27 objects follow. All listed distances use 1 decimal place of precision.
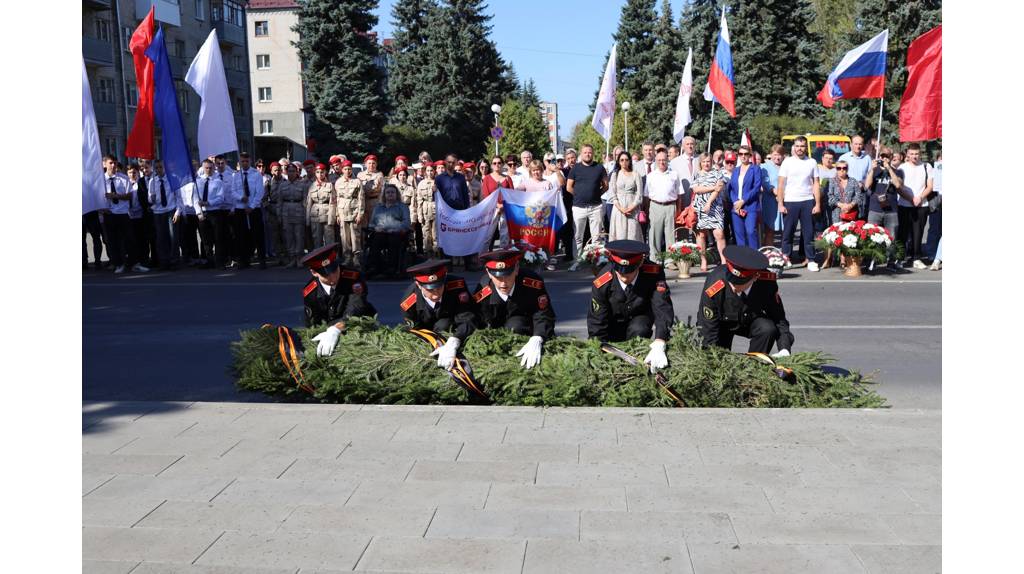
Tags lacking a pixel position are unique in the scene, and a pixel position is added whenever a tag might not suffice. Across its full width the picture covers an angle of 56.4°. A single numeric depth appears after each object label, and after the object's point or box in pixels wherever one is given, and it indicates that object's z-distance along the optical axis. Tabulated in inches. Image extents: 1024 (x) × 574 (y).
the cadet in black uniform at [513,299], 284.3
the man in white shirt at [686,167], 645.3
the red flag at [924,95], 539.8
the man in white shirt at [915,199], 613.0
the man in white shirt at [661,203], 591.5
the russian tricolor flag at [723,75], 737.6
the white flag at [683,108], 780.9
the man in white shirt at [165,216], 655.8
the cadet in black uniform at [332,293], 300.8
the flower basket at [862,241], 558.6
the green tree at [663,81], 2212.1
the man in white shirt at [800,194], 598.9
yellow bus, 1542.8
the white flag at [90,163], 378.9
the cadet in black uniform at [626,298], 286.0
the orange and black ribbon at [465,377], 262.1
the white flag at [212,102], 528.1
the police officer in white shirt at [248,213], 658.2
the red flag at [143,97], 514.0
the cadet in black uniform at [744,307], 277.4
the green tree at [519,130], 2583.7
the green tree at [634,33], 2423.7
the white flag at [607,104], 788.6
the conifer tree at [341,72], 1982.5
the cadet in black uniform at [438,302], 284.5
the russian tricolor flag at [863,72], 679.7
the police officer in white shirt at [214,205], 651.5
